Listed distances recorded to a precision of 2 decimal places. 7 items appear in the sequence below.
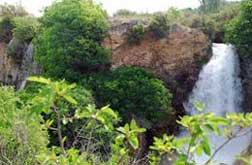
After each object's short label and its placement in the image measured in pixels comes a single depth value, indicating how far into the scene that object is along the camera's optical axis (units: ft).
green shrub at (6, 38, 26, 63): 51.44
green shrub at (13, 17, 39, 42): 50.83
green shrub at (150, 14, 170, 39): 44.97
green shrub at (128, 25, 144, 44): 44.73
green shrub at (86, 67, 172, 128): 41.01
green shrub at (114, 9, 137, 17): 55.34
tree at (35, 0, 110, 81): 42.59
